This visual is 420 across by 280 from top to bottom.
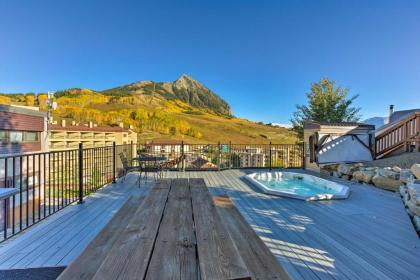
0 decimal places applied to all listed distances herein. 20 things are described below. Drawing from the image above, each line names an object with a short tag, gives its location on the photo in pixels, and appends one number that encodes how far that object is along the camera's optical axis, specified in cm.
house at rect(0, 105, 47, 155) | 1176
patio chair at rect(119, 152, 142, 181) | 595
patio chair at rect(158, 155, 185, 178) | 712
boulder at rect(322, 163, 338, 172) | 728
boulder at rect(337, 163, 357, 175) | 647
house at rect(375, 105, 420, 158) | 657
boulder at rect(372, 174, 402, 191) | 490
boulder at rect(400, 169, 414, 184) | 451
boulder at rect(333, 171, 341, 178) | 692
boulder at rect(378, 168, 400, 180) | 500
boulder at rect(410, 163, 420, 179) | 436
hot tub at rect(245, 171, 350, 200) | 450
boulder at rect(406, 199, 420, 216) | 312
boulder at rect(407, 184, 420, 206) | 318
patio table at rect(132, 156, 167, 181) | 594
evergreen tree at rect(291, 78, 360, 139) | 1241
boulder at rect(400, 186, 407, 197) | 425
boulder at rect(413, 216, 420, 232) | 291
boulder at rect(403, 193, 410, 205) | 382
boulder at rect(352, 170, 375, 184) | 571
